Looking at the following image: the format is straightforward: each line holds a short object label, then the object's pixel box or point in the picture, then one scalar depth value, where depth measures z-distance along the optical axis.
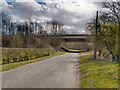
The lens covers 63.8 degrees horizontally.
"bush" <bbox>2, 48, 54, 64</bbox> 11.37
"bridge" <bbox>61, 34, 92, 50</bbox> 53.03
